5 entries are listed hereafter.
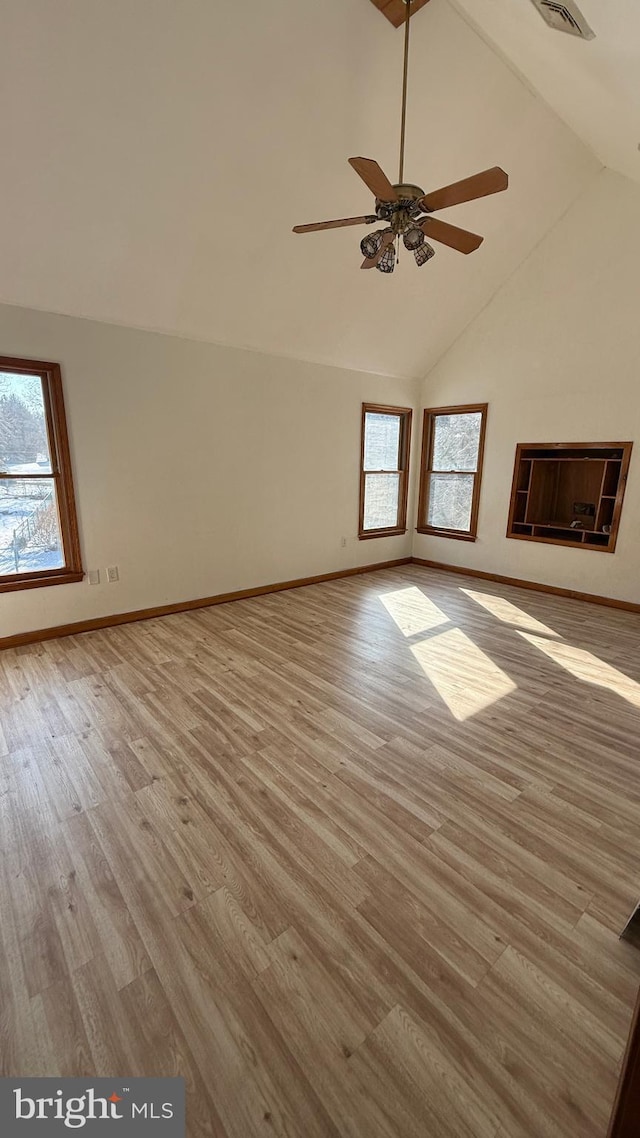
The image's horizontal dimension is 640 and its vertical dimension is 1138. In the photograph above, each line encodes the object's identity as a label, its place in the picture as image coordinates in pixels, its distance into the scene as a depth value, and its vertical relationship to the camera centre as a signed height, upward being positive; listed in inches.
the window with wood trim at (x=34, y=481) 136.4 -7.0
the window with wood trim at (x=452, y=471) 230.4 -4.2
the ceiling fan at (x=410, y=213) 91.6 +52.8
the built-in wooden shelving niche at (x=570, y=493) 187.8 -12.6
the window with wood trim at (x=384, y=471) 235.9 -4.6
